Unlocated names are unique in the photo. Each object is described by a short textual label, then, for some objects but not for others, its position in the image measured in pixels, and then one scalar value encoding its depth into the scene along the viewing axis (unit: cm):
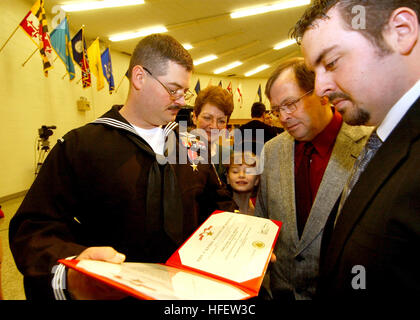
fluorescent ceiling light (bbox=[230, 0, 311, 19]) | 621
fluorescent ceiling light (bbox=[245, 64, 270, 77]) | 1298
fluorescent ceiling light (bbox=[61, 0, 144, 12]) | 533
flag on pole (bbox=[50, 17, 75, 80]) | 486
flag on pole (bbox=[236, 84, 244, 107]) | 1424
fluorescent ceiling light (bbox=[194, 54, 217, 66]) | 1034
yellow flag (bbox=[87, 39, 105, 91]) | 629
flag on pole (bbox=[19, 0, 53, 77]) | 428
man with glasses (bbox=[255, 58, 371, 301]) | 125
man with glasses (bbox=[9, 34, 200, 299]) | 99
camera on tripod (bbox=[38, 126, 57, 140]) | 532
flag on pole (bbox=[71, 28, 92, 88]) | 541
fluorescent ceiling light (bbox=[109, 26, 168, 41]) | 699
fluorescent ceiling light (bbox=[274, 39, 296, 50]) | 939
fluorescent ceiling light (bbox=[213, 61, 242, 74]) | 1197
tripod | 532
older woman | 223
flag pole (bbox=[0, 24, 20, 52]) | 443
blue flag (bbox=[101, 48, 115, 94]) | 696
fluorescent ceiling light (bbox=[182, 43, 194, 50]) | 839
